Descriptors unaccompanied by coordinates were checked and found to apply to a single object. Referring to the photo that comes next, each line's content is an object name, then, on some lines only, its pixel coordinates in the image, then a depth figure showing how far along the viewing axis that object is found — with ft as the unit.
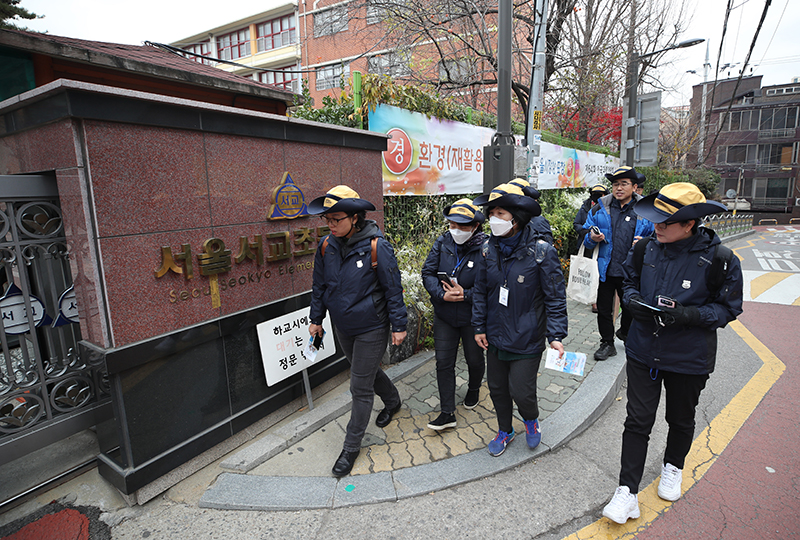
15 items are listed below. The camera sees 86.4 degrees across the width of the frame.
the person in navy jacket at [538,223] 10.15
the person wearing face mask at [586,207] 17.33
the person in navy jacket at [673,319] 7.82
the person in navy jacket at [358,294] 10.05
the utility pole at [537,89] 20.68
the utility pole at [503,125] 16.55
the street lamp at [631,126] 30.71
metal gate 8.59
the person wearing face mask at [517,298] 9.44
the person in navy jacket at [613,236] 14.49
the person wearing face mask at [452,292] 11.05
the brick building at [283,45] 90.53
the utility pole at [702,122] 68.44
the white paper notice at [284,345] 12.02
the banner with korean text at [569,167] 34.06
